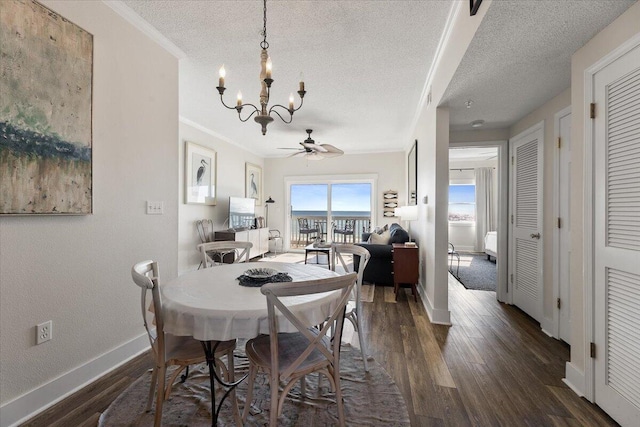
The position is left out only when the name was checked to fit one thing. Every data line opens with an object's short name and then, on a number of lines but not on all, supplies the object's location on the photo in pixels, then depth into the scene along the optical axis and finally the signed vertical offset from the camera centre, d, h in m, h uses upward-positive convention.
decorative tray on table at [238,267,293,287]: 1.60 -0.38
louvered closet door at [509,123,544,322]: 2.87 -0.07
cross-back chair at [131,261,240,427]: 1.27 -0.71
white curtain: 7.53 +0.28
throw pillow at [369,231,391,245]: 4.42 -0.40
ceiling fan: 4.54 +1.06
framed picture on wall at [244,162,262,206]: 6.68 +0.79
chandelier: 1.68 +0.82
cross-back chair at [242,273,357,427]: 1.15 -0.70
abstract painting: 1.42 +0.56
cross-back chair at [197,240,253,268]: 2.37 -0.30
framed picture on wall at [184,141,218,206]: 4.73 +0.69
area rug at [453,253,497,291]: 4.34 -1.08
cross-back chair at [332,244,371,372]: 2.03 -0.71
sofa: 4.14 -0.72
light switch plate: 2.30 +0.04
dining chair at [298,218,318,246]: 7.11 -0.38
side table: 3.58 -0.66
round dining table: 1.21 -0.44
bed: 5.98 -0.67
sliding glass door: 7.35 +0.14
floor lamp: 7.63 +0.05
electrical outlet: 1.59 -0.70
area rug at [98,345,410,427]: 1.50 -1.12
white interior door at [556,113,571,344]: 2.46 -0.11
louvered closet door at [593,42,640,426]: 1.45 -0.13
